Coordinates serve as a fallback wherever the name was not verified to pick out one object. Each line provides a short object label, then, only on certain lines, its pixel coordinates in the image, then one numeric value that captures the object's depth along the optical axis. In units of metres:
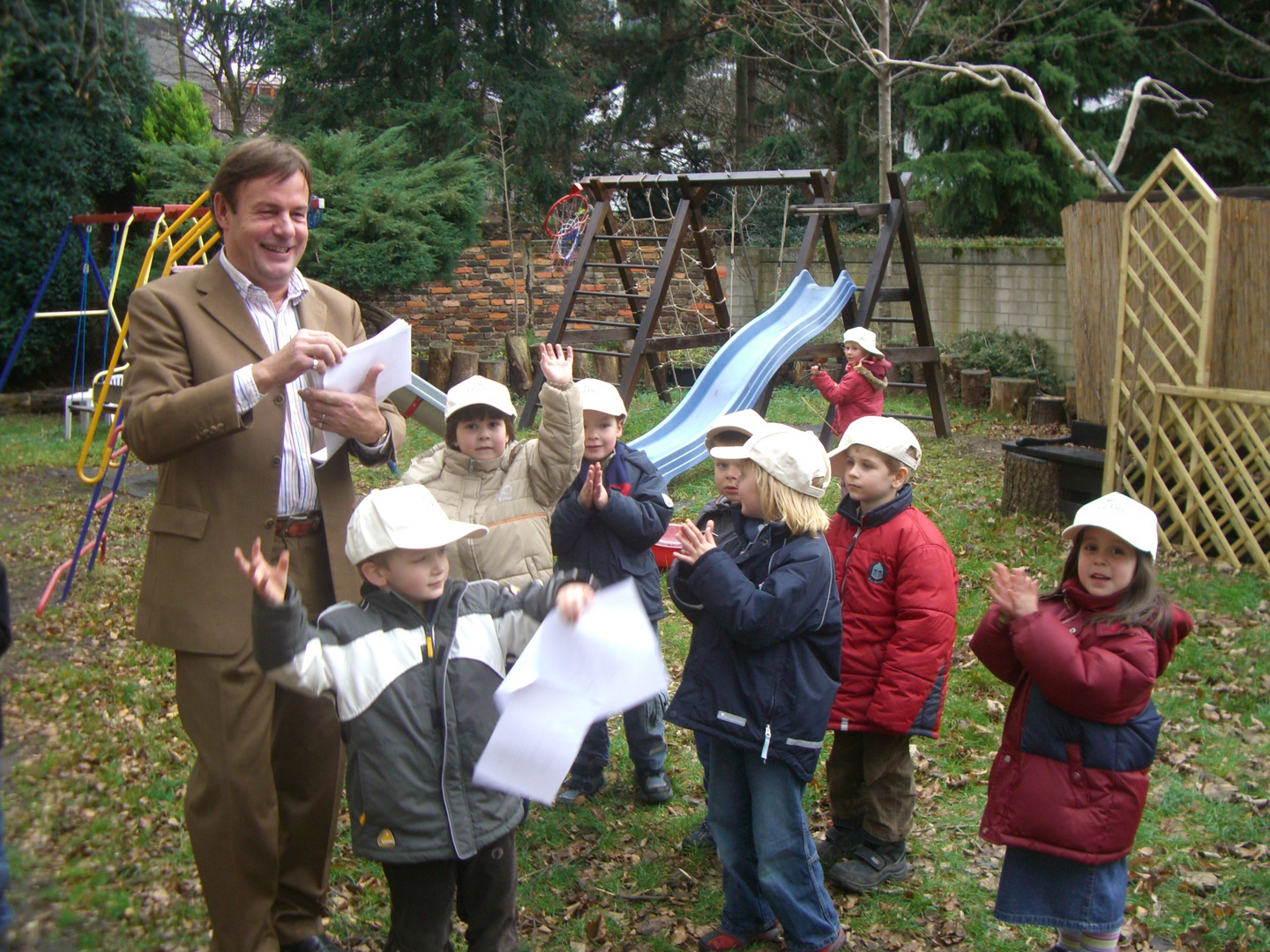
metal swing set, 5.86
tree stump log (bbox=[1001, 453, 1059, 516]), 7.31
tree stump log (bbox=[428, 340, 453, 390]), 12.38
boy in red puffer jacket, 3.20
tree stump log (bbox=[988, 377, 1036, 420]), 11.44
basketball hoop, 13.16
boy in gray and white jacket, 2.38
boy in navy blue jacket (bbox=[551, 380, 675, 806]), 3.59
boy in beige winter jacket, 3.35
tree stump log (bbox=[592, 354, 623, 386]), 13.17
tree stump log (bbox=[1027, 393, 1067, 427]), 10.80
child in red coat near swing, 7.88
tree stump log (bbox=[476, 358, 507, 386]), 12.03
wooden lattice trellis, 6.41
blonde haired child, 2.81
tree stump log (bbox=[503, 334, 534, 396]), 12.19
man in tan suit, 2.52
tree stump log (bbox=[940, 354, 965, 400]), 12.45
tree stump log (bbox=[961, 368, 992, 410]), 11.91
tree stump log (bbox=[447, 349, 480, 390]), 12.05
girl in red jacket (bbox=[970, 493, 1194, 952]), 2.60
